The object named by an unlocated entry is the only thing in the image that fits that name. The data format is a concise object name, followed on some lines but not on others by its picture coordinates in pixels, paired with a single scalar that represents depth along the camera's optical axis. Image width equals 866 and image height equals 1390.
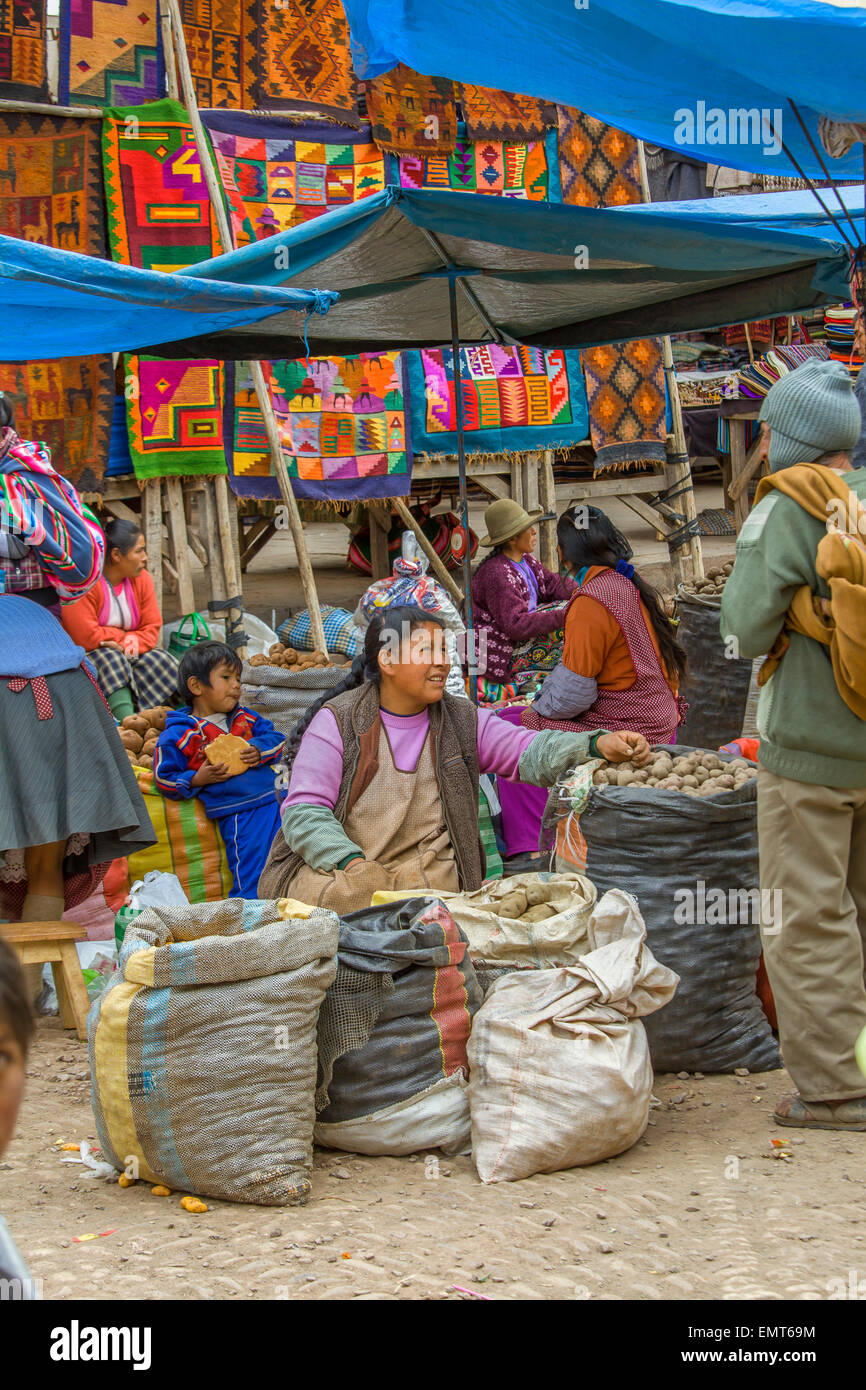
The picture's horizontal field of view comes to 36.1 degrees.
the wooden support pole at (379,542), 10.33
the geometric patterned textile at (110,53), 7.27
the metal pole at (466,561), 5.45
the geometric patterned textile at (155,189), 7.33
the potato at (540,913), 3.46
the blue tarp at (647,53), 3.31
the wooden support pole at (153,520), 7.70
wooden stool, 4.06
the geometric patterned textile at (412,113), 8.21
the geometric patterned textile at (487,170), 8.43
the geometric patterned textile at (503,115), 8.50
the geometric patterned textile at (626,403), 9.38
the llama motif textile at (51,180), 7.13
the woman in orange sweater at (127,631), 6.34
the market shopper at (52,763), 4.05
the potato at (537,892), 3.53
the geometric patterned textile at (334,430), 8.02
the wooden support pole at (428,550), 9.05
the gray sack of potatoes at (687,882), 3.58
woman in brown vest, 3.65
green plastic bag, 7.29
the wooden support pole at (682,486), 9.60
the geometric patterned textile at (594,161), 8.95
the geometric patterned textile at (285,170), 7.79
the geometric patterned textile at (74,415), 7.34
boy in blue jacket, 4.89
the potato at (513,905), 3.45
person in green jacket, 3.13
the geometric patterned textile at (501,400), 8.67
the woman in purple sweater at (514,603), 6.54
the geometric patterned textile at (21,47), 7.08
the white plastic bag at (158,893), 3.87
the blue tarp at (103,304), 3.69
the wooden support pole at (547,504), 9.32
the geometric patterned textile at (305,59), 7.96
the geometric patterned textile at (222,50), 7.65
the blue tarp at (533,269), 4.31
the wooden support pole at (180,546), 7.66
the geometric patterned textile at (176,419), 7.56
